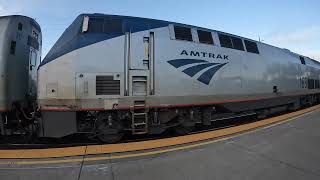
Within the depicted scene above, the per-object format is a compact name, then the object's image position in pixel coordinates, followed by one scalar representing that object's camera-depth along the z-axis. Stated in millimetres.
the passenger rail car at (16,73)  7551
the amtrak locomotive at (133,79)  7336
